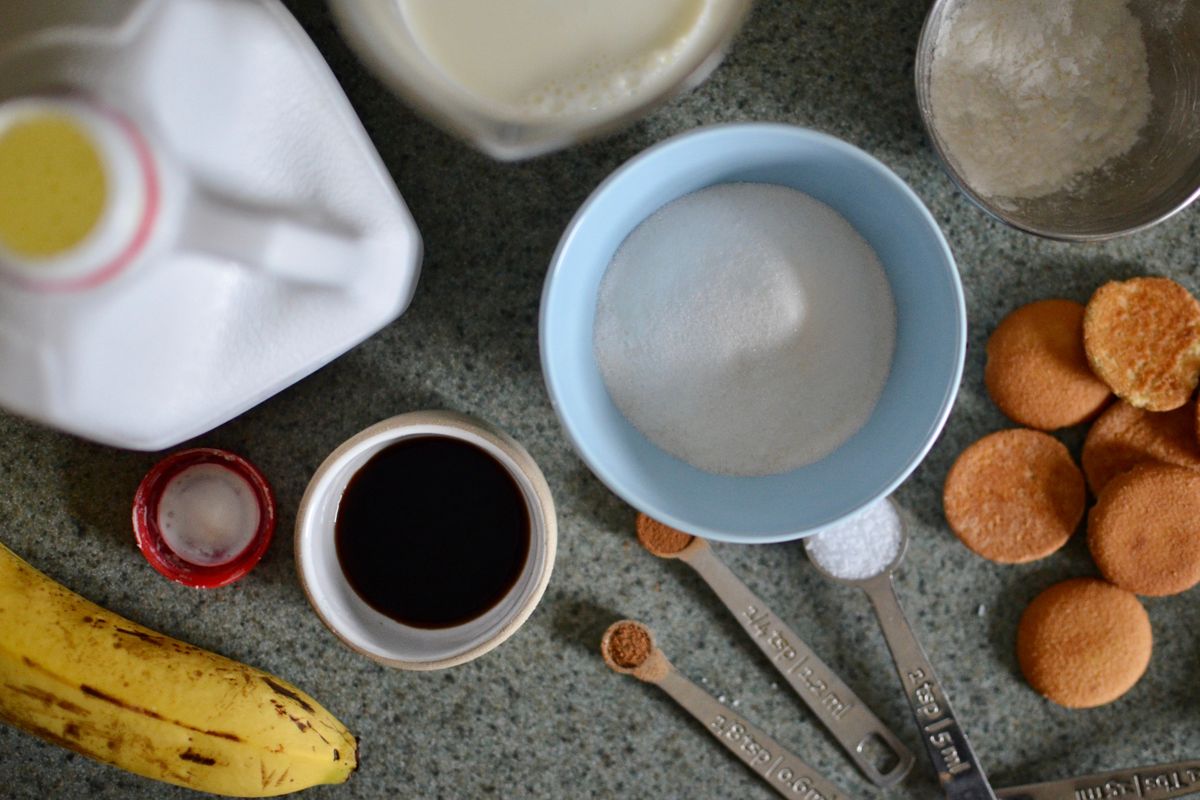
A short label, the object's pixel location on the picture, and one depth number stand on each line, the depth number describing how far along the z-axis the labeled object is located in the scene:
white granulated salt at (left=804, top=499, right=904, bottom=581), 0.76
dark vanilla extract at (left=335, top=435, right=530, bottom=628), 0.73
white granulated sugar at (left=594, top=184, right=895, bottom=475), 0.69
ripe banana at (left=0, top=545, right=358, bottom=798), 0.68
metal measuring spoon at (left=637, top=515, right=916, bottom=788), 0.76
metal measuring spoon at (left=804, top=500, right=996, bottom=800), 0.76
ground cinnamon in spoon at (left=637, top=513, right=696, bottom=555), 0.76
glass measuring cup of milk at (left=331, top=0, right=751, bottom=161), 0.58
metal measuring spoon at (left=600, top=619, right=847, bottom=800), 0.77
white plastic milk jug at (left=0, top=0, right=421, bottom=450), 0.42
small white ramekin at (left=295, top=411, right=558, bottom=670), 0.67
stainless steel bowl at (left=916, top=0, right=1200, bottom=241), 0.69
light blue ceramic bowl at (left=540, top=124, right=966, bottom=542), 0.64
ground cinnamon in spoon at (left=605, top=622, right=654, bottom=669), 0.77
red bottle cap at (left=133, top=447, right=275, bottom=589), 0.75
